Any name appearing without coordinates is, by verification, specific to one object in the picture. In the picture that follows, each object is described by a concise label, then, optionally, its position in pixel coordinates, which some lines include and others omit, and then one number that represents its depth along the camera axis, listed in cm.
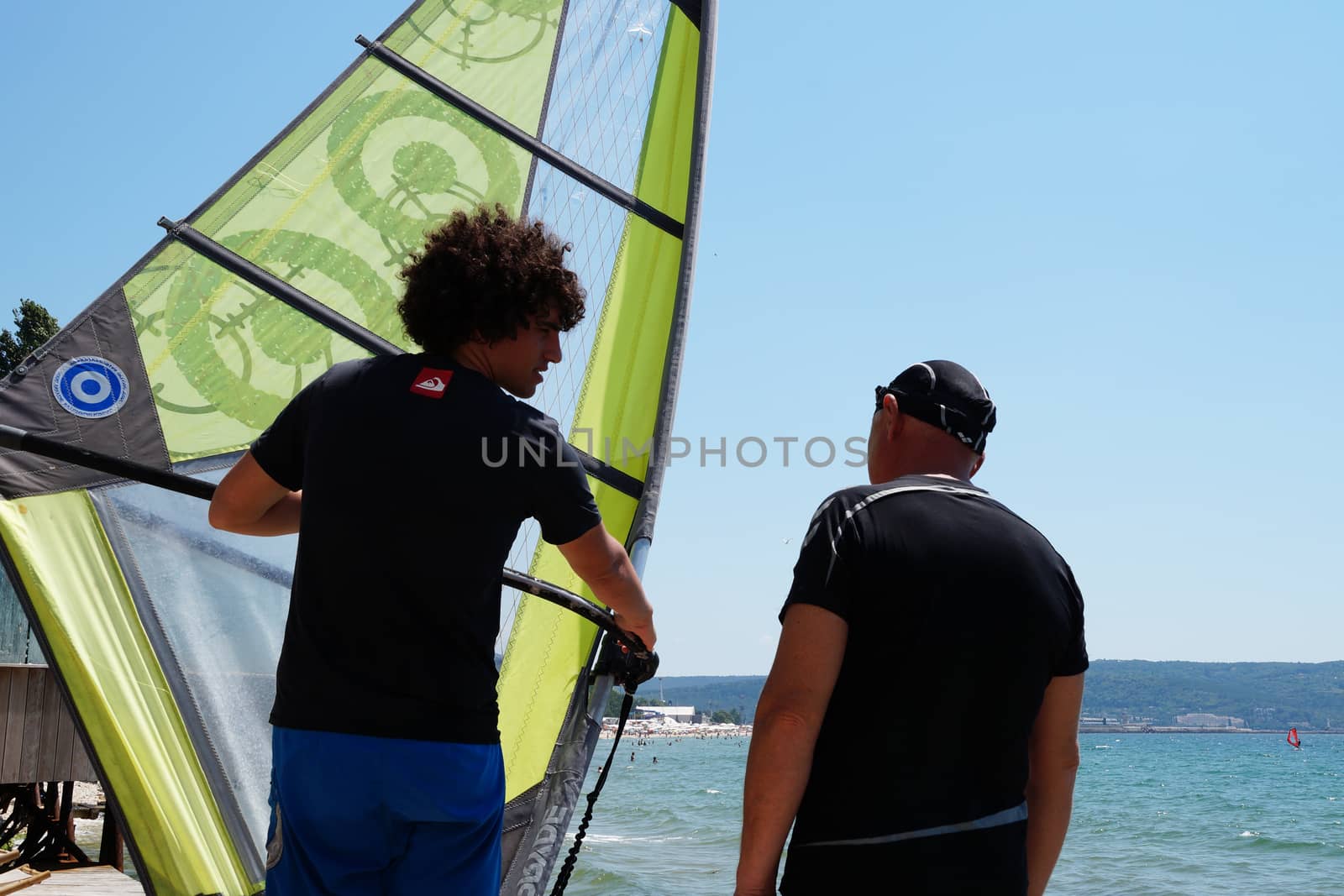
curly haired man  172
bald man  164
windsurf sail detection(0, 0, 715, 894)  297
